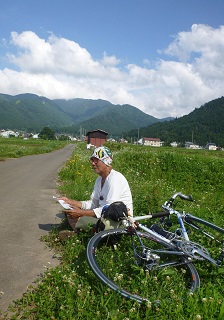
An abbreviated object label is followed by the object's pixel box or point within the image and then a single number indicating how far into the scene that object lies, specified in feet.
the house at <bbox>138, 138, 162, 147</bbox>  539.70
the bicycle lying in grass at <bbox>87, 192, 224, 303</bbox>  12.60
